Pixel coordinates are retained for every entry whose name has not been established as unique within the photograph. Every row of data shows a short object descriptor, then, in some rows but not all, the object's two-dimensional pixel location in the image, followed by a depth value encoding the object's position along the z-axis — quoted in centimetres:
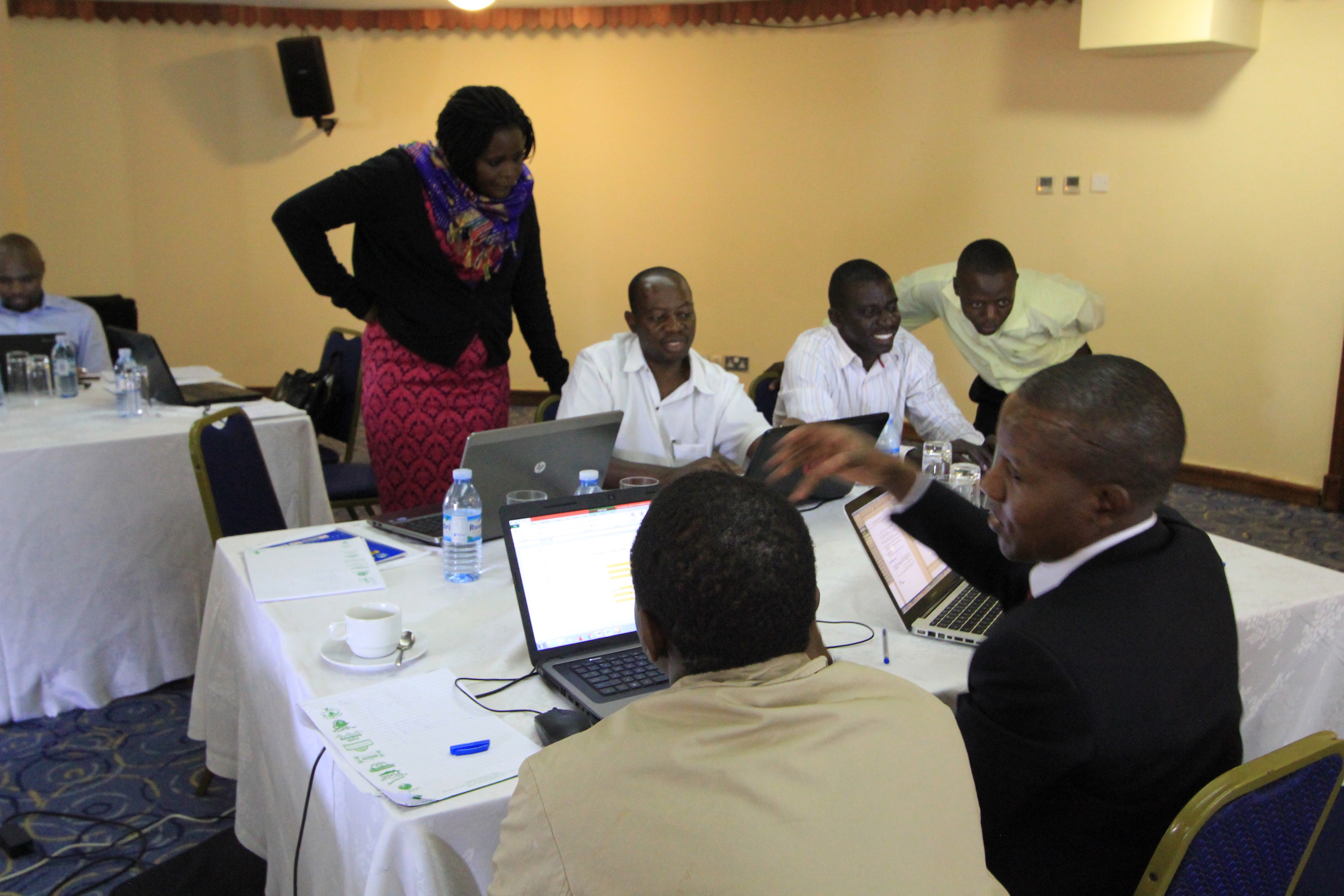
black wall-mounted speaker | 706
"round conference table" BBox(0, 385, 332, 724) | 312
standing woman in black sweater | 305
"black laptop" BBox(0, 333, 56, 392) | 408
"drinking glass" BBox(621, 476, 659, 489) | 241
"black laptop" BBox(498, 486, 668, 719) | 179
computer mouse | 152
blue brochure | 231
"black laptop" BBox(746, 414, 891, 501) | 235
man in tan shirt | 91
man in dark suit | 133
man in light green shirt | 392
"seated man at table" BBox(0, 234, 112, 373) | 458
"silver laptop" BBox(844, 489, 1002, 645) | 202
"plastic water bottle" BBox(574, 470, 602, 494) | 236
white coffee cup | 176
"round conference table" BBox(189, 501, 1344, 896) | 138
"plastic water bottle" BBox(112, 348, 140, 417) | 367
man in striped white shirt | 335
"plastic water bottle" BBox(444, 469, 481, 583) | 217
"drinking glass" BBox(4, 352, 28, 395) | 403
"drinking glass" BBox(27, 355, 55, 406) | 400
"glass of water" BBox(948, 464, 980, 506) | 282
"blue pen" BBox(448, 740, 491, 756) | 149
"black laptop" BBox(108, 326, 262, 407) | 388
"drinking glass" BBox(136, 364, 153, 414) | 402
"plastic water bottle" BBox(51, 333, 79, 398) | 403
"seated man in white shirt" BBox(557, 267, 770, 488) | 305
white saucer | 176
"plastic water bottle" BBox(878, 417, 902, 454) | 301
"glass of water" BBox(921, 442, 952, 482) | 300
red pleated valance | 680
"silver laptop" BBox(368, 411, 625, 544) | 218
